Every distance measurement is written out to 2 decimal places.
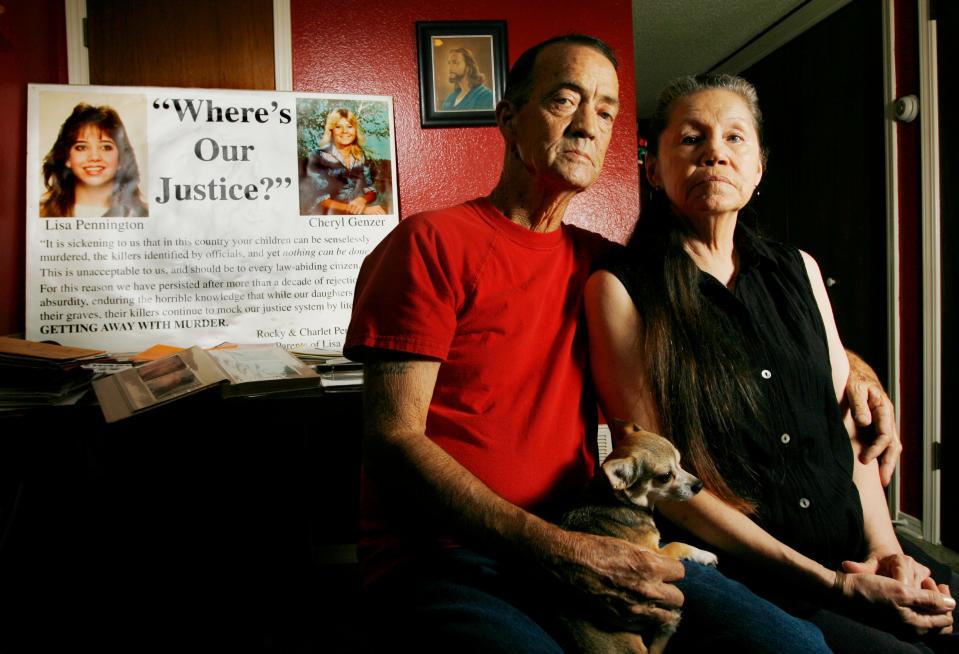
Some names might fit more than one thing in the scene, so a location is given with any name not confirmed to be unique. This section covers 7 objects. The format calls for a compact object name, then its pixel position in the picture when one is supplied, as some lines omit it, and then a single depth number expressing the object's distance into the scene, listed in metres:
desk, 1.50
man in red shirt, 0.94
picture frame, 2.45
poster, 2.11
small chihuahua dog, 1.01
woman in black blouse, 1.09
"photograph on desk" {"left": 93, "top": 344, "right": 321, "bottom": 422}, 1.42
